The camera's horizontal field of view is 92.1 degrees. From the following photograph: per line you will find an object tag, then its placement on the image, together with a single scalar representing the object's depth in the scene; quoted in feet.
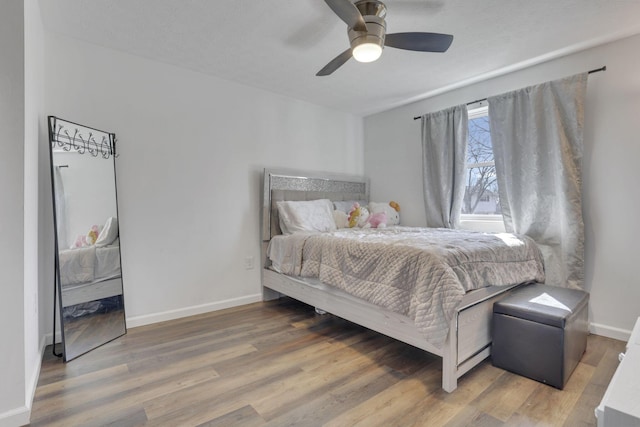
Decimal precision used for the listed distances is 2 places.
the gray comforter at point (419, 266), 5.79
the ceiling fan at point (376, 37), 6.30
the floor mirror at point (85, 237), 7.22
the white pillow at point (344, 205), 12.75
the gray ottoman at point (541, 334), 5.90
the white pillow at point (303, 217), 10.93
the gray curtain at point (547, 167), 8.51
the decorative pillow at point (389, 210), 12.82
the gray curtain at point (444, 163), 11.15
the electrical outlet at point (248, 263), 11.22
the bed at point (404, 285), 5.80
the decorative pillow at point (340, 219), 12.00
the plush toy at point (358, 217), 12.16
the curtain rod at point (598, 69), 8.25
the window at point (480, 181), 10.79
